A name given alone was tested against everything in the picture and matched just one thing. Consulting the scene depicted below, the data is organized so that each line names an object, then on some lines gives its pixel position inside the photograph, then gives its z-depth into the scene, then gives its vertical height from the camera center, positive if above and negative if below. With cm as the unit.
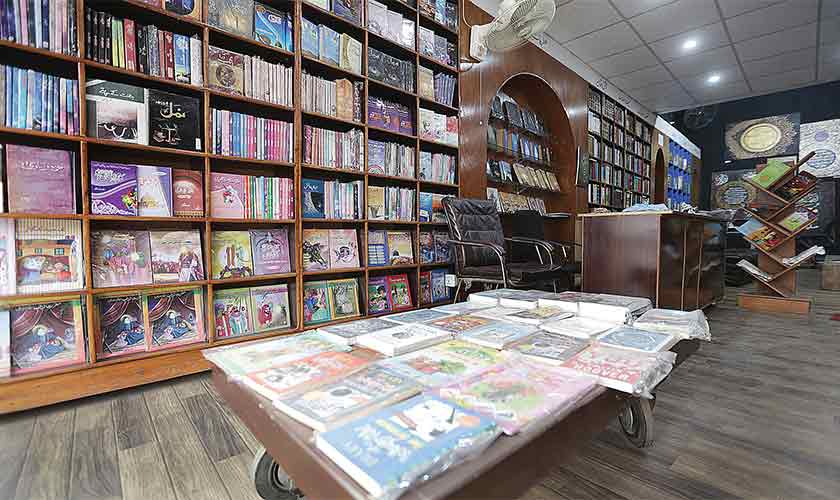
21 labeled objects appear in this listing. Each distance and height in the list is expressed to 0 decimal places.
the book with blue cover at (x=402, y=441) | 46 -29
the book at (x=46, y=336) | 152 -42
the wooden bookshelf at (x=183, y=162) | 157 +42
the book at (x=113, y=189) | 167 +22
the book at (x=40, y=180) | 150 +23
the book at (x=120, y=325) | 171 -41
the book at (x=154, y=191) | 180 +22
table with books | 50 -29
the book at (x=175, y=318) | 185 -41
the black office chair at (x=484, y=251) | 248 -10
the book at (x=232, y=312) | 203 -42
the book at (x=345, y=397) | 61 -29
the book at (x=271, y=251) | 220 -8
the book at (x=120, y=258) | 170 -10
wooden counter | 265 -13
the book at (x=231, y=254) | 205 -10
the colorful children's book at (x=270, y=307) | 218 -41
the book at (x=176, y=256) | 187 -10
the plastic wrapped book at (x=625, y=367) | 74 -28
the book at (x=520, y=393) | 63 -29
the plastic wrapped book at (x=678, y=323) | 114 -27
